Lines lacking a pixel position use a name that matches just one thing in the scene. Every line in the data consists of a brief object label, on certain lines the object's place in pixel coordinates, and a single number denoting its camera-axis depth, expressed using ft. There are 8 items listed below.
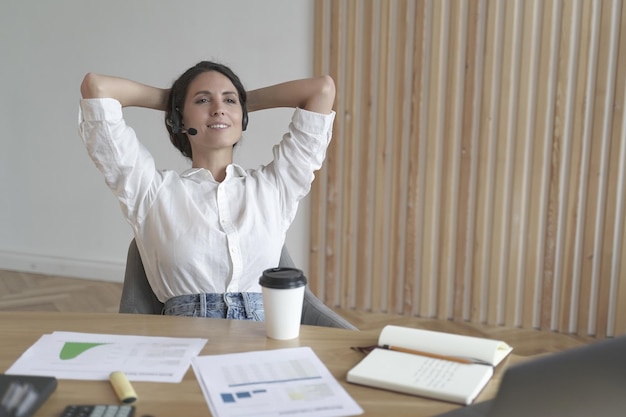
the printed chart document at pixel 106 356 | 4.03
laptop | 2.41
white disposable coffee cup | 4.52
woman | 6.15
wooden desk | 3.63
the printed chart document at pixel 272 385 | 3.59
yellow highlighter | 3.67
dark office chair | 5.91
